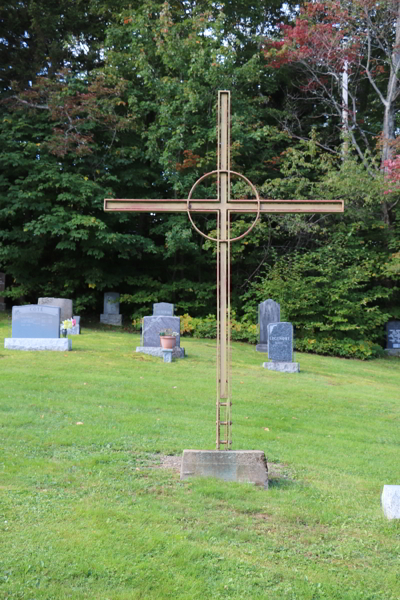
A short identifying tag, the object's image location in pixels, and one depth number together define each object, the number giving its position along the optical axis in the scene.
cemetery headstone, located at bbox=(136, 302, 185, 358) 14.37
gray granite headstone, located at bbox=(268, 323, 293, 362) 14.17
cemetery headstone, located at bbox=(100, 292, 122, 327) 23.25
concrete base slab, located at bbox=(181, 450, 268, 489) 4.71
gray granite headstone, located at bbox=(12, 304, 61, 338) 13.41
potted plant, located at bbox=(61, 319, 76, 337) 14.32
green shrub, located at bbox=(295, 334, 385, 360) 19.77
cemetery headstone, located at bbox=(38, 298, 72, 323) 17.12
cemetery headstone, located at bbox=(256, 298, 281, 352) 17.89
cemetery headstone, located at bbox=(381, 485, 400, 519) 4.26
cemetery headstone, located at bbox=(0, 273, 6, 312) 23.22
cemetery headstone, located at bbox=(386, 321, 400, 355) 21.52
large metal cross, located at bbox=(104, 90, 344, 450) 4.85
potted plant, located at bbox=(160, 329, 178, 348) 13.59
